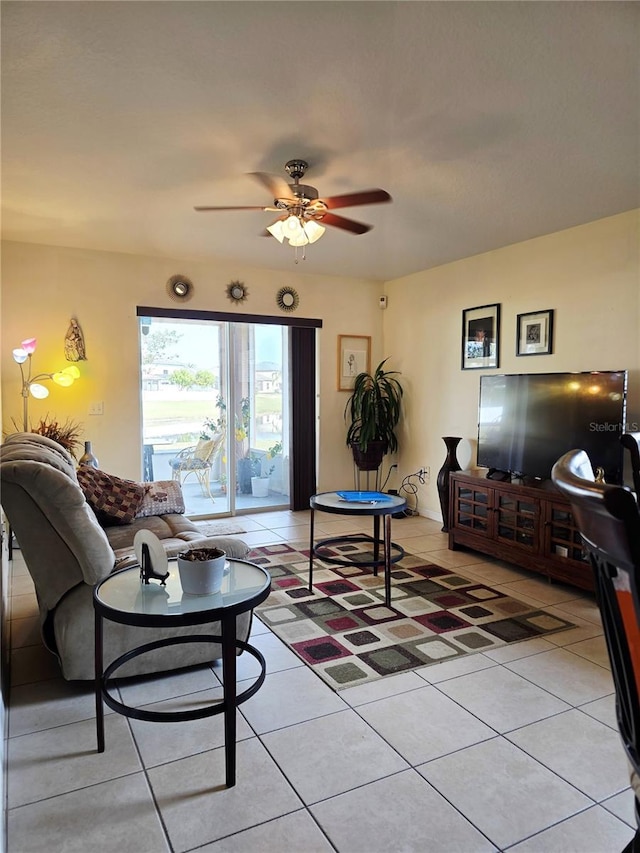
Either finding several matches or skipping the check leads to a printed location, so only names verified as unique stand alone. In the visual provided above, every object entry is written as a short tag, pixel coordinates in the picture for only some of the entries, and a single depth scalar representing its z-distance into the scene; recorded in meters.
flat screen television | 3.43
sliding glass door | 5.30
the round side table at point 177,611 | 1.69
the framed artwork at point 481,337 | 4.70
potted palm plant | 5.75
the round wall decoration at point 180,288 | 5.07
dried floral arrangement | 4.44
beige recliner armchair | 2.04
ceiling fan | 2.71
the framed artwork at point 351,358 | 5.98
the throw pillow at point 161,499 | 3.79
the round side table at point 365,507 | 3.11
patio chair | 5.50
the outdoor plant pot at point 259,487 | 5.98
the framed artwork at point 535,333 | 4.21
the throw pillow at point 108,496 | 3.43
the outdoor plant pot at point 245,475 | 5.90
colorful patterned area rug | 2.61
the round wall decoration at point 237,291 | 5.33
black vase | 4.84
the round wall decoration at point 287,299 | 5.59
